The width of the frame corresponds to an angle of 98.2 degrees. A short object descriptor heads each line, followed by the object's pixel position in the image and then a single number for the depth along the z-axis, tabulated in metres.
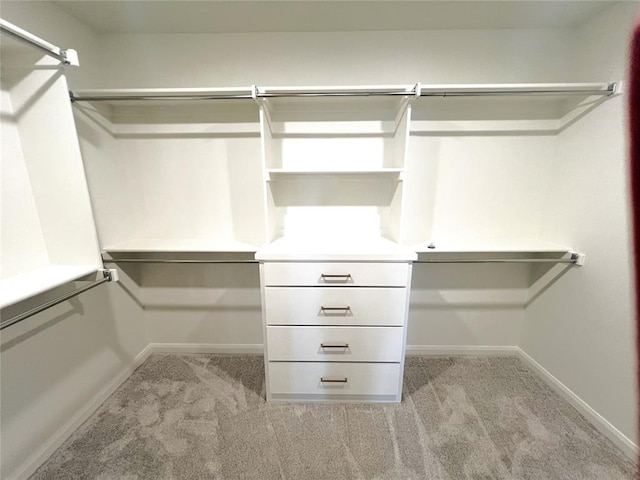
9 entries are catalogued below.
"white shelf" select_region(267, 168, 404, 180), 1.81
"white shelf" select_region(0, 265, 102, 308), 1.09
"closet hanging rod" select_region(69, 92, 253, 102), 1.48
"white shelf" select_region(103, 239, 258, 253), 1.70
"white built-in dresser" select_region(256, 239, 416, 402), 1.50
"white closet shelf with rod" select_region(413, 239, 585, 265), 1.66
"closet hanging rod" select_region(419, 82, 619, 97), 1.42
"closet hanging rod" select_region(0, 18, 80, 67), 1.02
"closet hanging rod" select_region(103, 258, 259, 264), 1.66
